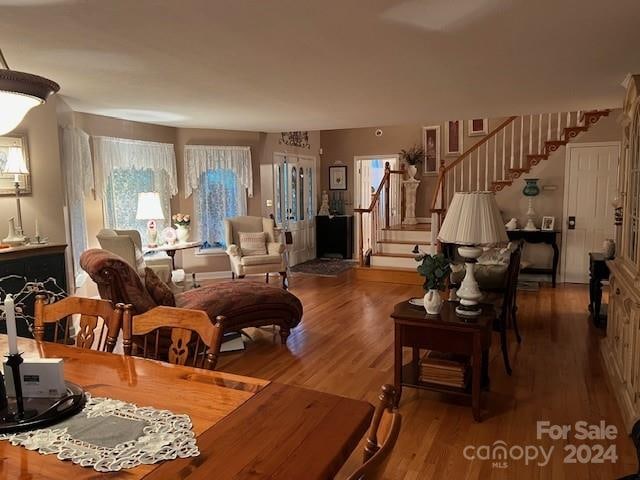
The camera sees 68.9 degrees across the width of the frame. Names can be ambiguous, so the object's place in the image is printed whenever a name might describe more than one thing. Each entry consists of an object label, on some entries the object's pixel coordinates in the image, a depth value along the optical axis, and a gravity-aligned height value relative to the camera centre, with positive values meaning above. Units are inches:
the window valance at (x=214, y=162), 281.3 +21.1
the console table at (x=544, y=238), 260.8 -27.2
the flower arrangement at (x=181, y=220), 257.0 -12.6
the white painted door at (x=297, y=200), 325.1 -4.0
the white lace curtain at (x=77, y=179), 198.2 +8.8
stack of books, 117.2 -45.4
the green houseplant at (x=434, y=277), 116.1 -21.1
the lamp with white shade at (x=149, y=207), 237.1 -4.8
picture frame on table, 265.4 -18.9
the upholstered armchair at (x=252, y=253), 256.1 -31.5
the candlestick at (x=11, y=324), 50.7 -13.3
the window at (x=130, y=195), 237.8 +1.7
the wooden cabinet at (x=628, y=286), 108.7 -24.8
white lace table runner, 44.7 -24.6
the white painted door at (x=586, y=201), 254.4 -6.6
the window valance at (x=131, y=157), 229.0 +21.8
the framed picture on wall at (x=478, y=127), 324.2 +44.7
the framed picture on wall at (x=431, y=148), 343.3 +32.5
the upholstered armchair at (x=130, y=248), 192.2 -21.1
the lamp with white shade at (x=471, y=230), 113.6 -9.6
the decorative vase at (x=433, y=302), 117.4 -27.7
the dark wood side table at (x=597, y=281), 186.7 -37.3
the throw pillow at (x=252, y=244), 271.4 -27.9
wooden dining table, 42.8 -24.9
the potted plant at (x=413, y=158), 347.6 +26.0
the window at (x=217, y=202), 288.8 -3.8
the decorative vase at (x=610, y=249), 180.2 -23.3
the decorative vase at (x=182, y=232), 256.5 -19.3
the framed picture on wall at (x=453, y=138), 334.6 +39.0
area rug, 311.4 -51.4
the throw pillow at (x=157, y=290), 141.4 -28.1
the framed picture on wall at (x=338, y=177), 378.0 +13.8
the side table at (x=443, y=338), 111.6 -35.8
